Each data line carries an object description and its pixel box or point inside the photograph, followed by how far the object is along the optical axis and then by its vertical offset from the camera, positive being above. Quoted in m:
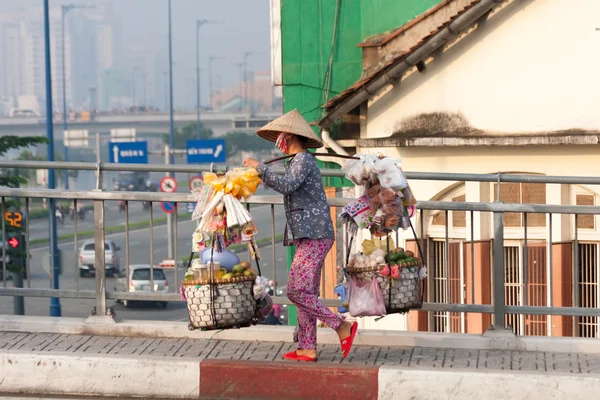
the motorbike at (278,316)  29.65 -3.61
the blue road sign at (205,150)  44.25 +1.43
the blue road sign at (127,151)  44.31 +1.46
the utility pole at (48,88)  34.78 +3.39
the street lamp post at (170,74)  67.81 +6.85
